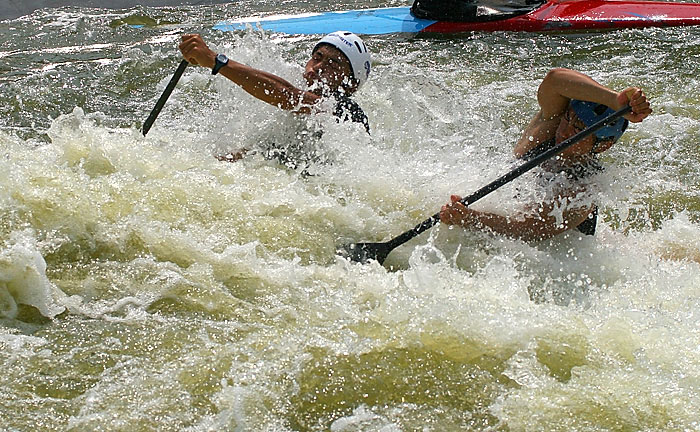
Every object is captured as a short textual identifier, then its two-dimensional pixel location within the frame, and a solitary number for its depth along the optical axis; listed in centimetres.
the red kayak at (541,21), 1712
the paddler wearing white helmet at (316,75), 895
